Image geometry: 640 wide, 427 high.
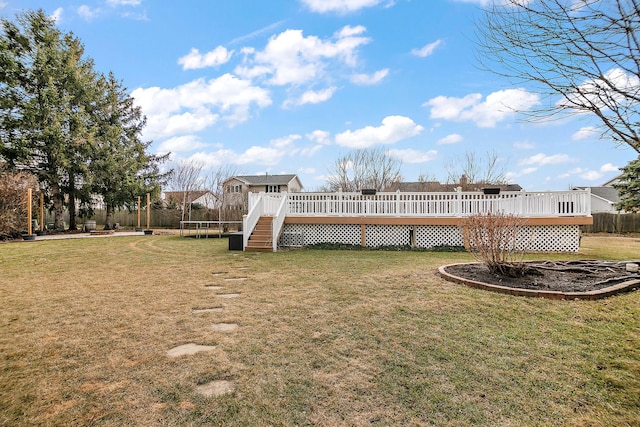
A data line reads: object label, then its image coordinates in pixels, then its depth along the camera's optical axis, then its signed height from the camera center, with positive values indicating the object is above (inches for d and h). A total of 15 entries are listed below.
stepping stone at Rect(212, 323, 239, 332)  139.9 -47.3
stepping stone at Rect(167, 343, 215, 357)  116.3 -47.6
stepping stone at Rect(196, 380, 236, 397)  90.3 -47.8
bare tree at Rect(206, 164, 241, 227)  964.3 +124.2
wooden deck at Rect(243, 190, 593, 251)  415.2 +0.0
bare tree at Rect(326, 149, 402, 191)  1177.4 +161.7
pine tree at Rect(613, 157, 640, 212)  781.9 +64.2
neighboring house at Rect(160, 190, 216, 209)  1037.2 +66.5
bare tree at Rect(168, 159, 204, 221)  1087.0 +131.5
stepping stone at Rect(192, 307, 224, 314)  166.2 -47.1
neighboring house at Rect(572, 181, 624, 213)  1298.1 +64.2
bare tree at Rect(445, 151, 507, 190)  1145.2 +161.5
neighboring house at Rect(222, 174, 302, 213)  1492.7 +159.9
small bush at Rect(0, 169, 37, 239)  557.0 +25.7
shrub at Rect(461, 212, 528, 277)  228.7 -17.9
